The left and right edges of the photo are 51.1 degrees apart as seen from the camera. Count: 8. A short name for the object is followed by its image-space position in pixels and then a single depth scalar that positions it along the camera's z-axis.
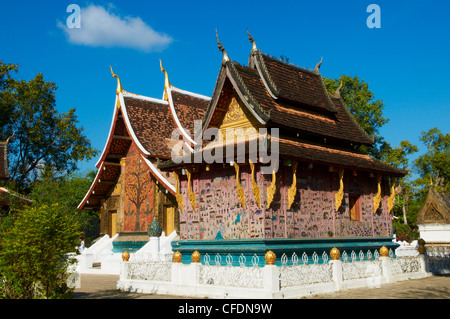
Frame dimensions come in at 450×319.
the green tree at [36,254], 8.57
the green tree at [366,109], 30.81
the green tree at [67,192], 30.50
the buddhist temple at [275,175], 12.93
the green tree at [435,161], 50.50
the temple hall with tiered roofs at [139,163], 22.12
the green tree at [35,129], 38.84
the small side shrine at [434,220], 26.61
